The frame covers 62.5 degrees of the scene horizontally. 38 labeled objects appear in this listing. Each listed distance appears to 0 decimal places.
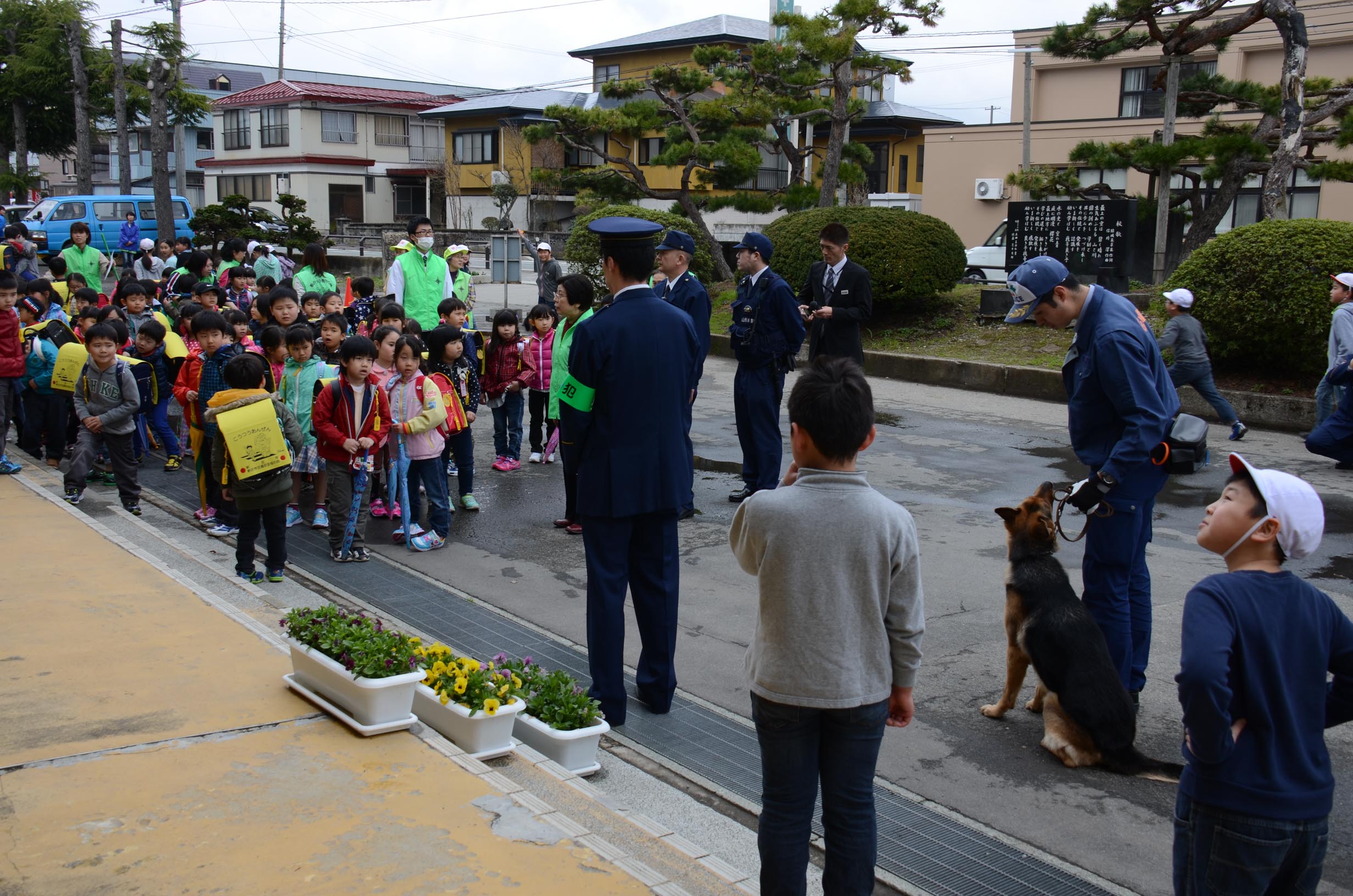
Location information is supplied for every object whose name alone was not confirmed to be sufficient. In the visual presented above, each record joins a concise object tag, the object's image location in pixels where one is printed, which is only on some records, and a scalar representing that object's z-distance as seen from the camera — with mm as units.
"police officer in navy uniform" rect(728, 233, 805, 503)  8414
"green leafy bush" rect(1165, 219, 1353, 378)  11742
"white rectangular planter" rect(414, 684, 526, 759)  4160
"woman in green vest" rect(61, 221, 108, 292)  15641
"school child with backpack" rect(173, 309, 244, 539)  7793
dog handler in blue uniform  4559
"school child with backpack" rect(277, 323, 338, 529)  7727
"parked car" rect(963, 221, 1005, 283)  27406
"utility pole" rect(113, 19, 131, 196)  31855
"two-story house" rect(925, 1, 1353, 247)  30125
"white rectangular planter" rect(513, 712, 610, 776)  4219
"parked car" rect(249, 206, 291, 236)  28406
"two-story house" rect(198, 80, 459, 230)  50938
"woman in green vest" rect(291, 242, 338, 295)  11422
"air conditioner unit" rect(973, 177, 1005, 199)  33812
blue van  30781
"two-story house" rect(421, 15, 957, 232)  42438
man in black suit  9102
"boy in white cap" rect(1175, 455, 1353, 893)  2518
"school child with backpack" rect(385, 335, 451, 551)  7605
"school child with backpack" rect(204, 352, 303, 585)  6441
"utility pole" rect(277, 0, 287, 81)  61188
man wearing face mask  10391
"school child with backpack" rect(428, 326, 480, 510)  8219
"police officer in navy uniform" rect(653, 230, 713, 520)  7660
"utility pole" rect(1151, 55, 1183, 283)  18656
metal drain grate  3639
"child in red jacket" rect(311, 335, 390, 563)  7176
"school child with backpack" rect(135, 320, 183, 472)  9156
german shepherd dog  4289
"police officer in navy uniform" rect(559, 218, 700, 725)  4688
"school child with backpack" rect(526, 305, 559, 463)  9742
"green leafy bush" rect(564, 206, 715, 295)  19844
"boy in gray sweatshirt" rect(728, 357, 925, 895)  2873
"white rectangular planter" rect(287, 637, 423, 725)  4223
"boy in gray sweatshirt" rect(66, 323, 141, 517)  8070
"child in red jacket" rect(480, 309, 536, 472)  9656
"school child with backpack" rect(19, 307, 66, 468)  9414
